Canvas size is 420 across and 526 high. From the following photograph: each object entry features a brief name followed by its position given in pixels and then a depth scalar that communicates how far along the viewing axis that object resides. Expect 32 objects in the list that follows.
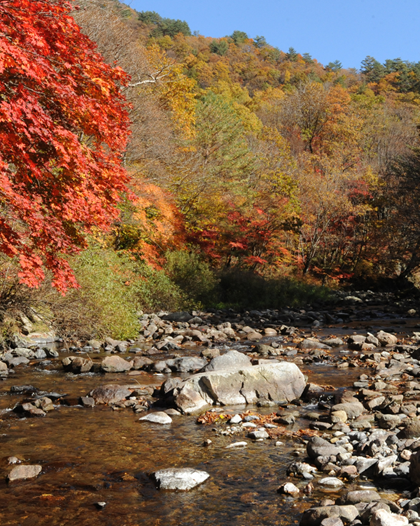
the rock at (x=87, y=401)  7.93
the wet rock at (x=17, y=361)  10.63
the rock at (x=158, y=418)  7.20
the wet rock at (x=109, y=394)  8.15
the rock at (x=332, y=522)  4.07
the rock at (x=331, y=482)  5.04
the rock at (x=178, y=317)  17.98
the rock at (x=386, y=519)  3.93
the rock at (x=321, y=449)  5.67
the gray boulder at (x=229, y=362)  8.80
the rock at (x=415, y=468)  4.84
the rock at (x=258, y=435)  6.52
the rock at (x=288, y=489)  4.90
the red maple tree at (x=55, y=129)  6.04
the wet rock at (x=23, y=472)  5.21
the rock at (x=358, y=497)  4.55
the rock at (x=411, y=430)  6.03
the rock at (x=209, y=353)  11.87
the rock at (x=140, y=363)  10.73
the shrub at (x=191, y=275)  21.39
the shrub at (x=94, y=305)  12.04
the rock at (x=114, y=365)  10.30
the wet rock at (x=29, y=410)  7.37
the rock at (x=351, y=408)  7.31
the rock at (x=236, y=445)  6.22
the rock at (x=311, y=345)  13.47
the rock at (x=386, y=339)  13.77
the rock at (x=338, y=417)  6.99
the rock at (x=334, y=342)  13.84
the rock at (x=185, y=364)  10.38
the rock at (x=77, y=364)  10.14
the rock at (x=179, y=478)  5.08
